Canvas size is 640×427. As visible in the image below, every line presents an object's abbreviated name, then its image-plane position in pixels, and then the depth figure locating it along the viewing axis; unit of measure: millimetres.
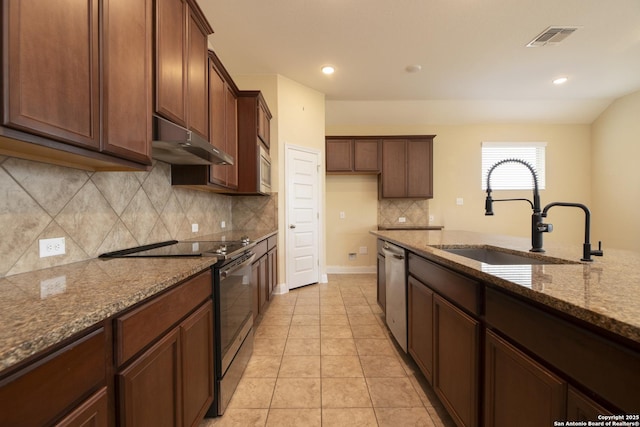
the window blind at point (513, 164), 5020
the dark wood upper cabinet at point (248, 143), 2951
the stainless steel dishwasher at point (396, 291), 1949
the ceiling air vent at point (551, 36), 2721
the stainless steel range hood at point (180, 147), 1407
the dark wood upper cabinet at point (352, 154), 4617
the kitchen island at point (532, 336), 588
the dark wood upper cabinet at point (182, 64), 1434
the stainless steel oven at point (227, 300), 1447
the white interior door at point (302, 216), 3693
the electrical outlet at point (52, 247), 1150
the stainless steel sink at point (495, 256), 1384
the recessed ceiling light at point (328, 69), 3412
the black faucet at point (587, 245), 1142
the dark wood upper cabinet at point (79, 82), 777
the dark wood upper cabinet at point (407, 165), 4621
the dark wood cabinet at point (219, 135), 2146
